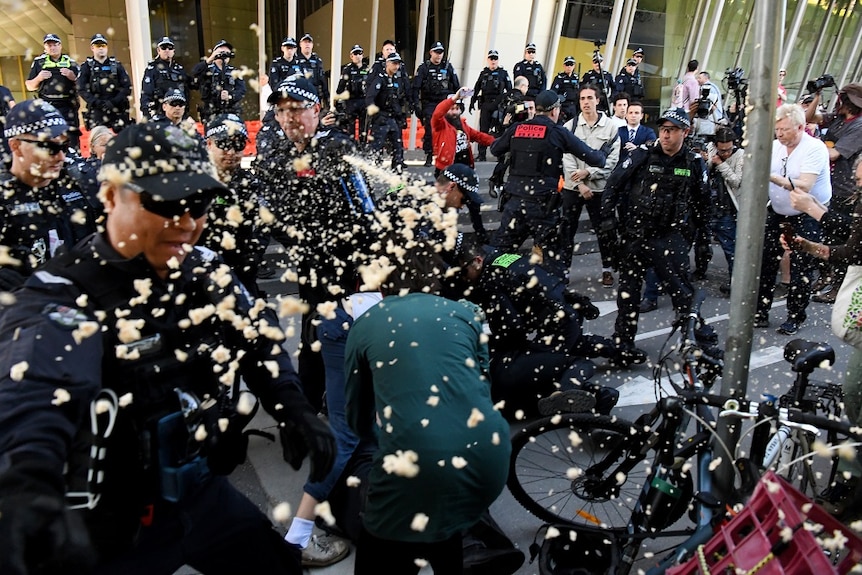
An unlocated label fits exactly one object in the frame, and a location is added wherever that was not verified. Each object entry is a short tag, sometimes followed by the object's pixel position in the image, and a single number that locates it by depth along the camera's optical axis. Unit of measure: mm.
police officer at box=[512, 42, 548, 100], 11469
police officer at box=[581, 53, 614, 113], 11938
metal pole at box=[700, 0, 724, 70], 18000
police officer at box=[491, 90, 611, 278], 6062
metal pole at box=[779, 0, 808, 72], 19516
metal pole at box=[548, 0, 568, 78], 14084
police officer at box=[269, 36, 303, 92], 9203
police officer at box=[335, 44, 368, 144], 9734
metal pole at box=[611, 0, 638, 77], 16062
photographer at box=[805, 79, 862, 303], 6543
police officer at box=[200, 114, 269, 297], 3734
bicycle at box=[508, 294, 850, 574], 2486
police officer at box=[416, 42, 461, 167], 10383
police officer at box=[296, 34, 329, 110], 9352
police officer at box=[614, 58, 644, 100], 12984
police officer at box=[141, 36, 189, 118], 8477
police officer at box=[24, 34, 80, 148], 8344
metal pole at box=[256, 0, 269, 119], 11459
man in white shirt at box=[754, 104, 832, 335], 5480
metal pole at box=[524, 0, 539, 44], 13656
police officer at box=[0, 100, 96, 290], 3111
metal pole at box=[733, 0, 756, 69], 19531
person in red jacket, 8078
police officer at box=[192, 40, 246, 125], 9156
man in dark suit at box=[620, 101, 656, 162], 6980
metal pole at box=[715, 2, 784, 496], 2277
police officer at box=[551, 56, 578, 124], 11391
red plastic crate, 1729
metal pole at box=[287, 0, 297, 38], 11031
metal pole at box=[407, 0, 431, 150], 12785
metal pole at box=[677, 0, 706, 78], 17922
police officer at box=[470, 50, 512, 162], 11016
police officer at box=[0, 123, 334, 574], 1443
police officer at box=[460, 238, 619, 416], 3727
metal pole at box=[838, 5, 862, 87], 23103
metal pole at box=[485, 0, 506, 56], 12898
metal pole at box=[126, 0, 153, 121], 9141
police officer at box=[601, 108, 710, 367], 4859
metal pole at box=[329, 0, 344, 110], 11281
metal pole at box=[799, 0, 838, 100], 21867
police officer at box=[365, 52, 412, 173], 9133
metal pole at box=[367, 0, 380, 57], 12641
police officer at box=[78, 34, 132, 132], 8570
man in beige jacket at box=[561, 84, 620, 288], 6711
